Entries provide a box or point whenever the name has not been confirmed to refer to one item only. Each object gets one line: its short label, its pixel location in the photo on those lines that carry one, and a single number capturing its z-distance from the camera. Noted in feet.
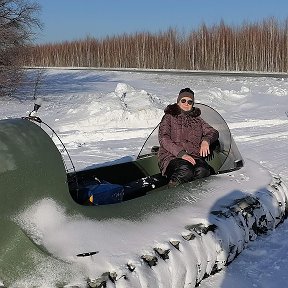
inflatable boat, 6.68
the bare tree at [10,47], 41.14
